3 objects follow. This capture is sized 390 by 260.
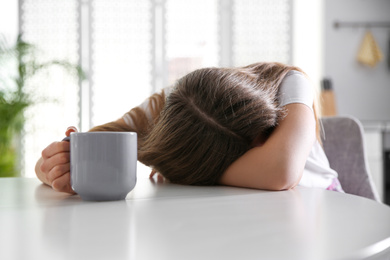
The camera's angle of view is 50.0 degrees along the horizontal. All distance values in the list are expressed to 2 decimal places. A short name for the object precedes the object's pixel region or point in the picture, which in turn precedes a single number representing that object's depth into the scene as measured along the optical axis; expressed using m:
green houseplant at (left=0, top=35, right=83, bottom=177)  3.03
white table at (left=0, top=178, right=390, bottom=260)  0.37
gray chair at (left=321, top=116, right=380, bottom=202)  1.34
